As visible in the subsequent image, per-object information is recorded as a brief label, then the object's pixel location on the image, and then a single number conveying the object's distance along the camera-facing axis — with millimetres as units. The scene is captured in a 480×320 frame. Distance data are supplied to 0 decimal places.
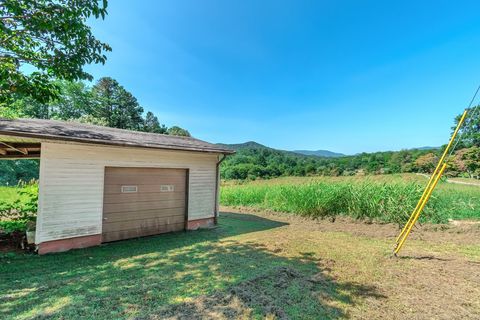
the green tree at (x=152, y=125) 41812
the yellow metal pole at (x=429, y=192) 3990
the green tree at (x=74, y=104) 31395
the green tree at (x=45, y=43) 4293
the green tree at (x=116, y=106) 36000
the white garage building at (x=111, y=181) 4734
